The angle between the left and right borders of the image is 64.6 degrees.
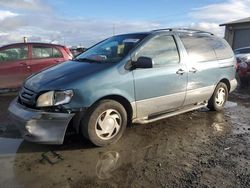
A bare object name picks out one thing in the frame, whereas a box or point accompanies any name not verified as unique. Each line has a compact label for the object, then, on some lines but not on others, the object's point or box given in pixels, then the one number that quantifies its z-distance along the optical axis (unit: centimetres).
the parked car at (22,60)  558
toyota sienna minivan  269
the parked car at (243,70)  669
